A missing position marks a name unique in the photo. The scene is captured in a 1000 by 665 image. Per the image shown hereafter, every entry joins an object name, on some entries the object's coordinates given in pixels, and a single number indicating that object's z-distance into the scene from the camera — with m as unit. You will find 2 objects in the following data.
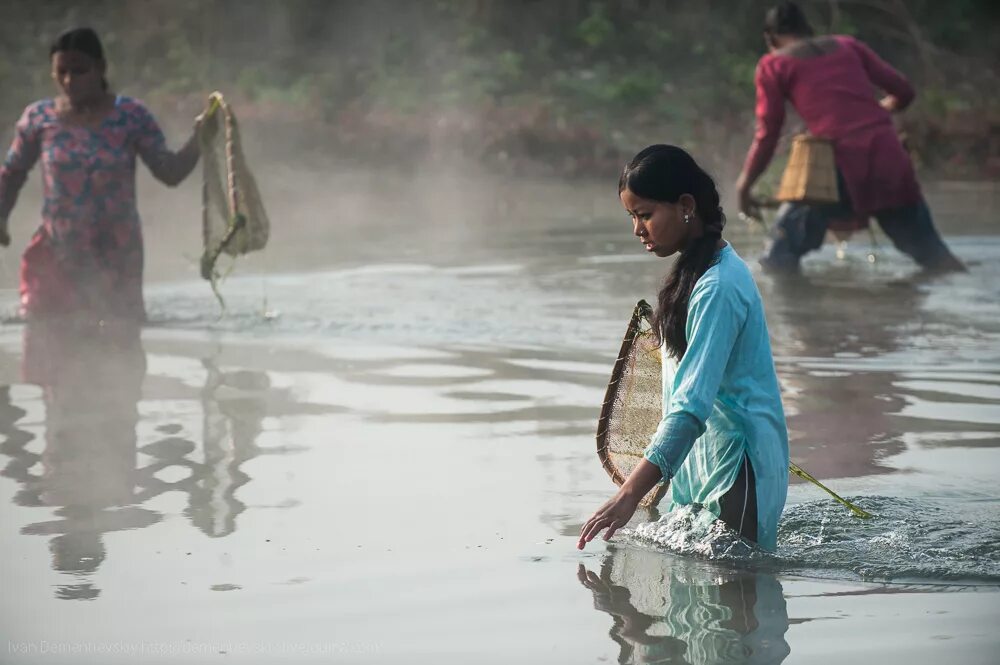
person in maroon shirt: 20.58
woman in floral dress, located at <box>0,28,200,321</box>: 18.01
